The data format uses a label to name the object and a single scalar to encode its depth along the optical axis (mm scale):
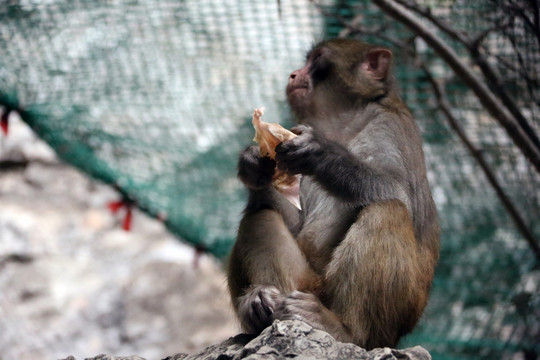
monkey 7250
